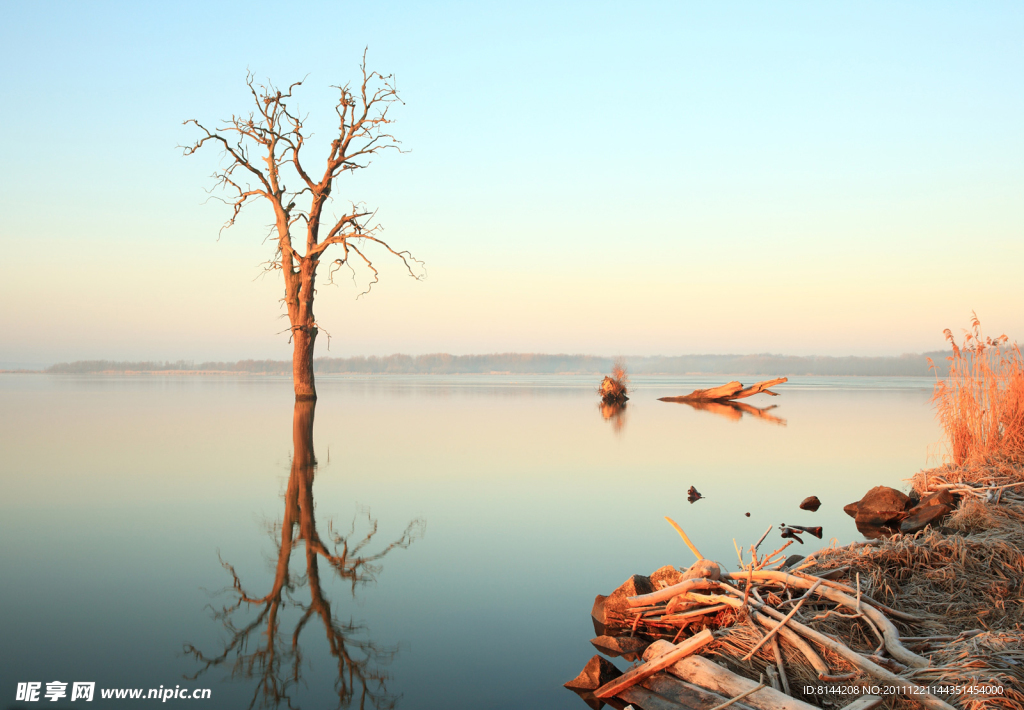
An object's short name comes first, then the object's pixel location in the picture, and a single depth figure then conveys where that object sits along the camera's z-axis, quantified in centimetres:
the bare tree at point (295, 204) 2062
